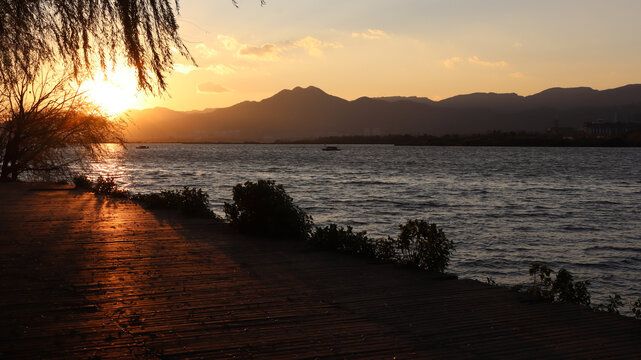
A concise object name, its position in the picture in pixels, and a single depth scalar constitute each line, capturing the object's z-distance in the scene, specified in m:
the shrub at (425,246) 8.23
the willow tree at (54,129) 24.25
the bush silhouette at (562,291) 6.62
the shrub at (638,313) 6.35
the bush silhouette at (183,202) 13.90
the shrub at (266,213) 10.86
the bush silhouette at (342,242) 9.16
